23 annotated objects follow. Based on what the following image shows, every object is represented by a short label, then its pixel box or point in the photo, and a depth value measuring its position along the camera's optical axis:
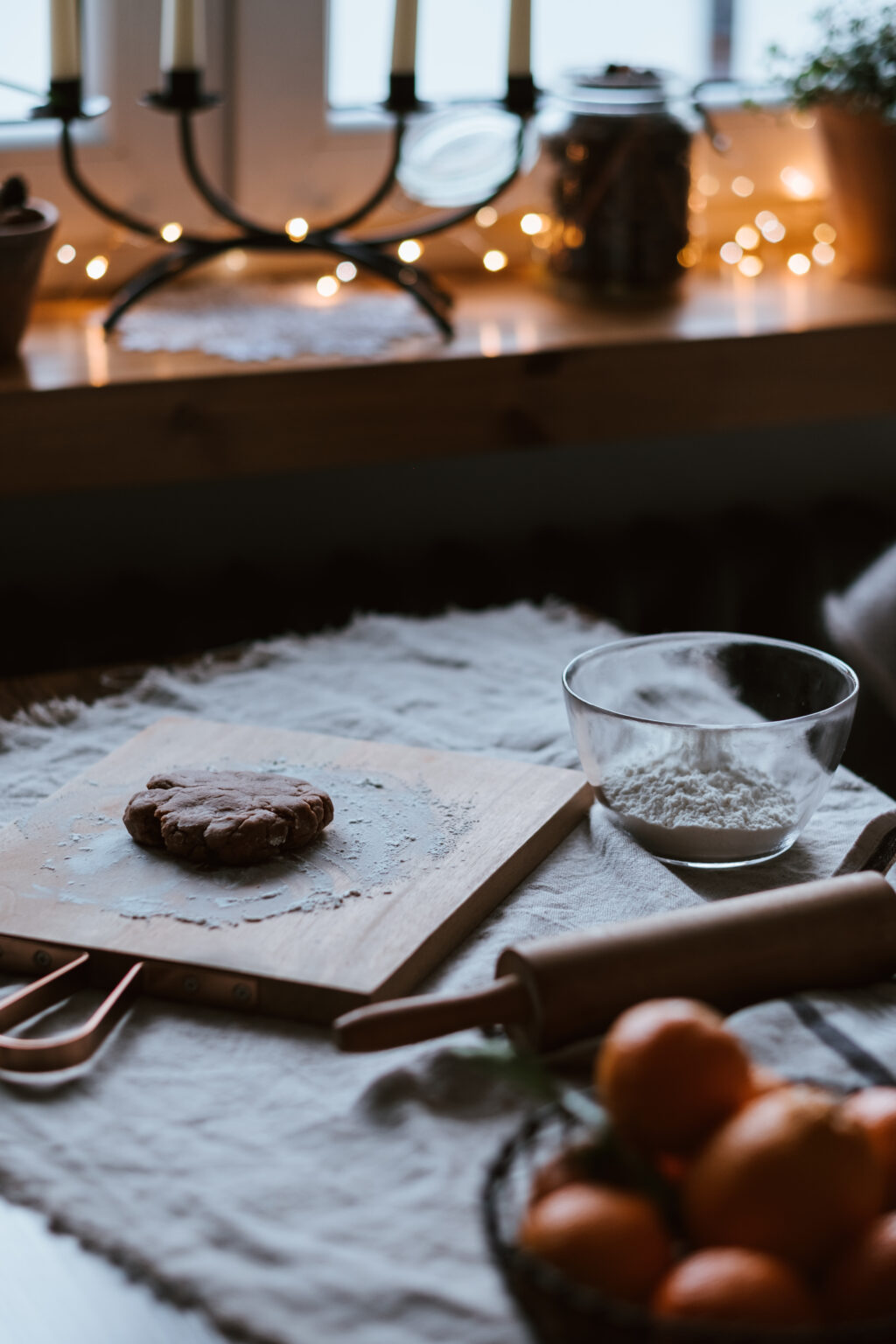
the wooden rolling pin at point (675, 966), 1.36
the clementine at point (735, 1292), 1.16
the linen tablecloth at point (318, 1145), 1.25
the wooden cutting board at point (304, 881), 1.44
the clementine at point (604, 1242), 1.17
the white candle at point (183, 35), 2.15
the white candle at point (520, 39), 2.27
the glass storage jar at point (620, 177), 2.45
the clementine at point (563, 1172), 1.20
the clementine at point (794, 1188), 1.18
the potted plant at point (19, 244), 2.10
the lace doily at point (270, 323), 2.29
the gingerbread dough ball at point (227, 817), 1.52
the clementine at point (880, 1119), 1.23
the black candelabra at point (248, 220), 2.15
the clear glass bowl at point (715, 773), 1.58
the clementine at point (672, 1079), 1.23
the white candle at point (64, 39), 2.13
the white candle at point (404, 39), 2.23
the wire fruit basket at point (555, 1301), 1.14
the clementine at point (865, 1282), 1.17
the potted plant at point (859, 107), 2.59
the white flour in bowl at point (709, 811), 1.58
